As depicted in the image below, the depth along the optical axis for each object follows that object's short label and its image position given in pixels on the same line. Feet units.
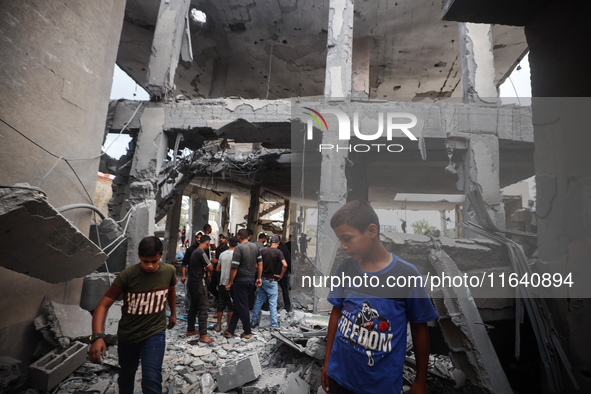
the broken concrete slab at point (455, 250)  9.75
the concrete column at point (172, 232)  41.14
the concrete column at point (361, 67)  25.66
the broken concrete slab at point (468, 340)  7.39
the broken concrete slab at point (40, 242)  7.38
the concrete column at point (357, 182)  29.22
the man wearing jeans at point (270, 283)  17.74
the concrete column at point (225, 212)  51.02
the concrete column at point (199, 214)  47.26
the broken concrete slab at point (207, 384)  10.16
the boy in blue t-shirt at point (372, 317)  4.96
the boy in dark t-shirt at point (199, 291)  15.08
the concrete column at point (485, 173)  19.61
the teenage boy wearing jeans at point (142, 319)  7.52
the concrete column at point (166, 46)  23.24
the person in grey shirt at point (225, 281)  16.46
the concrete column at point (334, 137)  19.48
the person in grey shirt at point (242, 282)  15.48
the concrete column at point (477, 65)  21.42
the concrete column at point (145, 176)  20.36
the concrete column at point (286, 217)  51.04
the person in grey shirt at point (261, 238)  23.34
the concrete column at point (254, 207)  42.37
